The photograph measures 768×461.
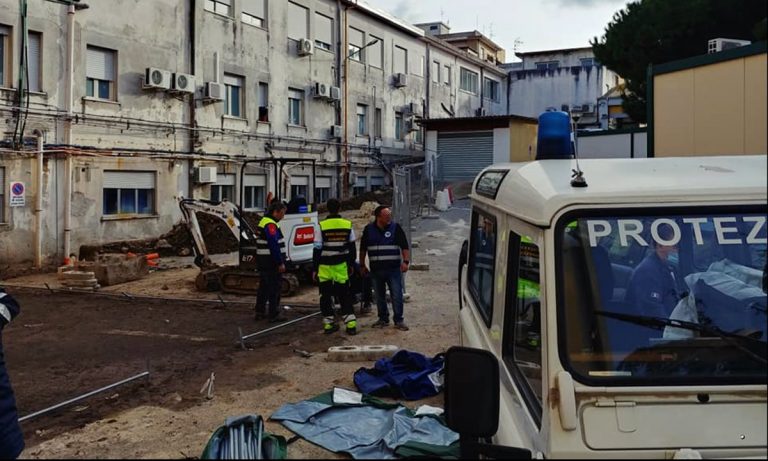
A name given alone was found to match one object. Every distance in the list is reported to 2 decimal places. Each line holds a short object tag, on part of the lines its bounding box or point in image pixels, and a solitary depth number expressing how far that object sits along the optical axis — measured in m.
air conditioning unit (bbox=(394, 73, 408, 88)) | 31.83
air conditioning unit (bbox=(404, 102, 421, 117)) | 33.44
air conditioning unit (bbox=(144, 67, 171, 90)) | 18.38
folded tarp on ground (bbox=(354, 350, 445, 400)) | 6.55
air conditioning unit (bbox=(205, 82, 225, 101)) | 20.31
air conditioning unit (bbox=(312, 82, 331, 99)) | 25.42
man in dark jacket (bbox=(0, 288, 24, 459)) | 3.85
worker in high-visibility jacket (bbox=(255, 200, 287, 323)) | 10.23
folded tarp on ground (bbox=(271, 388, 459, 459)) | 4.95
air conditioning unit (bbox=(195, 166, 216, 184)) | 20.16
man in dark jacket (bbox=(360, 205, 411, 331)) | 9.73
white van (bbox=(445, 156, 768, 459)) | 2.05
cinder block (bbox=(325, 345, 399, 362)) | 7.94
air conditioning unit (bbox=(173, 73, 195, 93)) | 19.07
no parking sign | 15.47
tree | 10.07
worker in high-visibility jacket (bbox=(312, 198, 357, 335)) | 9.47
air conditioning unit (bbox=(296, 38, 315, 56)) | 24.39
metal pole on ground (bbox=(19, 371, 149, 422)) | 5.90
